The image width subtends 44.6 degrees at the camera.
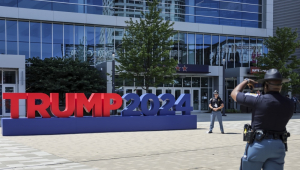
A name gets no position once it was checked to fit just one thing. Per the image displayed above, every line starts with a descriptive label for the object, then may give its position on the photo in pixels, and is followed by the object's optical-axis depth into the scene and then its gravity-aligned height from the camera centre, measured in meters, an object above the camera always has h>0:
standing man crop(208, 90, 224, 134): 15.62 -1.35
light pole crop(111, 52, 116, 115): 26.19 -0.15
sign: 14.89 -1.75
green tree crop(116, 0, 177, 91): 25.77 +1.80
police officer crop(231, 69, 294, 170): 4.25 -0.57
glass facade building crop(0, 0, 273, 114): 29.17 +3.88
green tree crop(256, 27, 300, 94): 33.38 +2.15
